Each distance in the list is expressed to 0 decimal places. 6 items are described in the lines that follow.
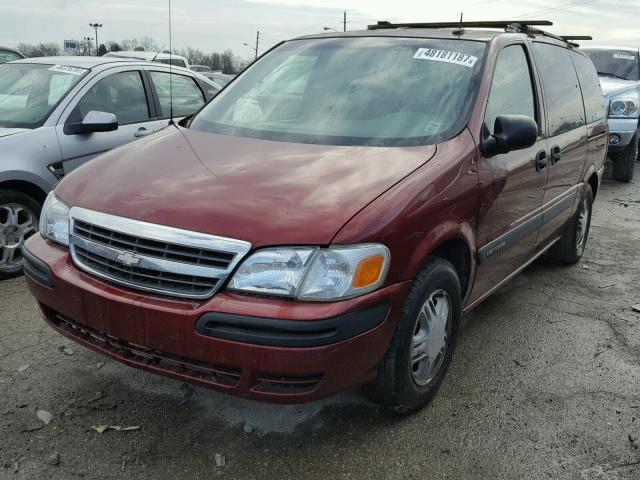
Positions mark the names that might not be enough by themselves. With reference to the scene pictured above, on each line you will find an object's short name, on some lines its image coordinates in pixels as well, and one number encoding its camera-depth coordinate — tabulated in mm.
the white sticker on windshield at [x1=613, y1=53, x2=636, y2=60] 10086
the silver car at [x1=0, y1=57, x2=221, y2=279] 4277
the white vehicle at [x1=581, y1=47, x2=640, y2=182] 8672
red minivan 2176
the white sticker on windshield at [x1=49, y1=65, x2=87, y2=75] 4973
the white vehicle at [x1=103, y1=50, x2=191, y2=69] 16333
